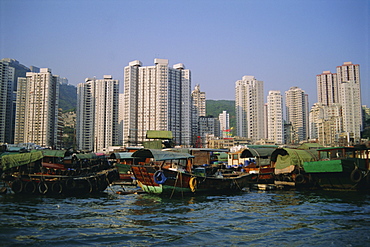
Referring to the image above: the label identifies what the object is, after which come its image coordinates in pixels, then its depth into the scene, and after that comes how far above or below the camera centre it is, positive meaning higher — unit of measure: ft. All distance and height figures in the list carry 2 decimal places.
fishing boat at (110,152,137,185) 95.14 -7.90
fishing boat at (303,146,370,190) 58.74 -5.77
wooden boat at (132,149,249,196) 53.93 -6.68
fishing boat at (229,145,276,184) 77.97 -6.43
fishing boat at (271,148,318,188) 69.00 -5.48
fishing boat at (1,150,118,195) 57.21 -6.90
